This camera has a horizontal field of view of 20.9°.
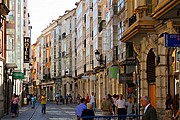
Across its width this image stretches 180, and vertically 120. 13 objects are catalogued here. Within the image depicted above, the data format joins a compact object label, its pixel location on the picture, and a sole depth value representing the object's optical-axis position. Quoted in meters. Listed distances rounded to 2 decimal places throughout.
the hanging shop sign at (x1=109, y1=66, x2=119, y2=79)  38.90
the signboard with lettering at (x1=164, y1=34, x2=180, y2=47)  13.55
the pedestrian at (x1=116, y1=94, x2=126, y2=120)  24.22
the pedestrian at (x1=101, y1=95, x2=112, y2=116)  23.83
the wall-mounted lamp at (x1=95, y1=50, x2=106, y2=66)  46.30
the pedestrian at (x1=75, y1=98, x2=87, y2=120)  18.28
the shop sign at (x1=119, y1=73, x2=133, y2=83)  31.52
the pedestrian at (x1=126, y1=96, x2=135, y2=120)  25.06
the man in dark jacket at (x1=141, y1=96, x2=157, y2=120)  11.72
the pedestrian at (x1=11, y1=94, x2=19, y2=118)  36.14
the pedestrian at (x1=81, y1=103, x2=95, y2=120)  16.63
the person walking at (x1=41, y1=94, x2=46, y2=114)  40.97
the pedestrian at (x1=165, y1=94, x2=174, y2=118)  21.17
